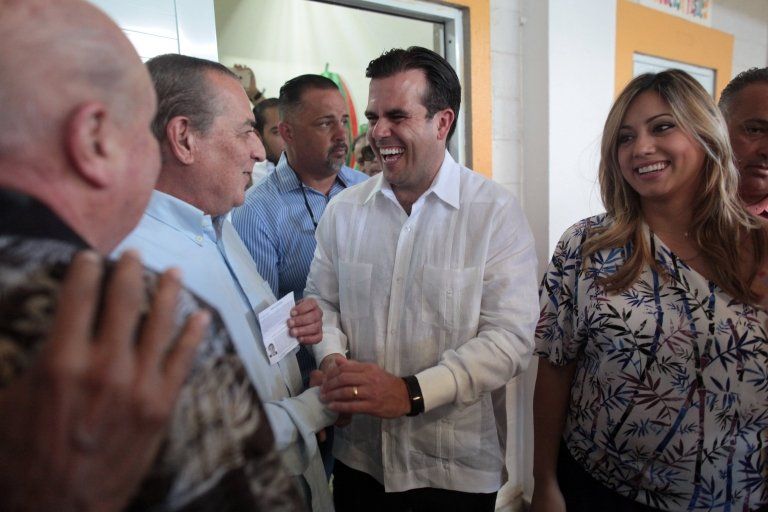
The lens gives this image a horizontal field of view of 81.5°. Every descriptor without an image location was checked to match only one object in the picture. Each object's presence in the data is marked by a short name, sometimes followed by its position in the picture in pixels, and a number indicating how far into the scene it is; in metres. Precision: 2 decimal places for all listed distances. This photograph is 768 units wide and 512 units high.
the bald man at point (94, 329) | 0.36
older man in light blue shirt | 1.12
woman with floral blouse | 1.22
